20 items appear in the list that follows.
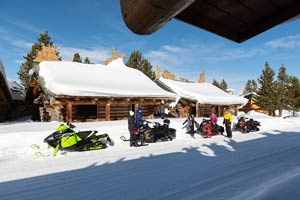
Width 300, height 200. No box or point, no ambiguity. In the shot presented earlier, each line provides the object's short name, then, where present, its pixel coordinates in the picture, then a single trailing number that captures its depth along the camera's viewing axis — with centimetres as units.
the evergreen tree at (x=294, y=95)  3575
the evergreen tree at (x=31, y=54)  3366
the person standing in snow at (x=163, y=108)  1785
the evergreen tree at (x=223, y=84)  6462
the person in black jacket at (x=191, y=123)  1203
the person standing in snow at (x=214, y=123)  1224
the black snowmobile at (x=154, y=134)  964
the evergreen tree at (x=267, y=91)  3656
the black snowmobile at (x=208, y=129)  1177
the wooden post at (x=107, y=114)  1529
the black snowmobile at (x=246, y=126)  1370
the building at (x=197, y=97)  2172
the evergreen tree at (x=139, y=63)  3734
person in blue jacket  988
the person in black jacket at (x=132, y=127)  909
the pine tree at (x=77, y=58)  4106
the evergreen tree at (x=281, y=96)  3711
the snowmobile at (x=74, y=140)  755
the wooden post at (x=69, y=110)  1332
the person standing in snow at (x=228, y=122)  1167
